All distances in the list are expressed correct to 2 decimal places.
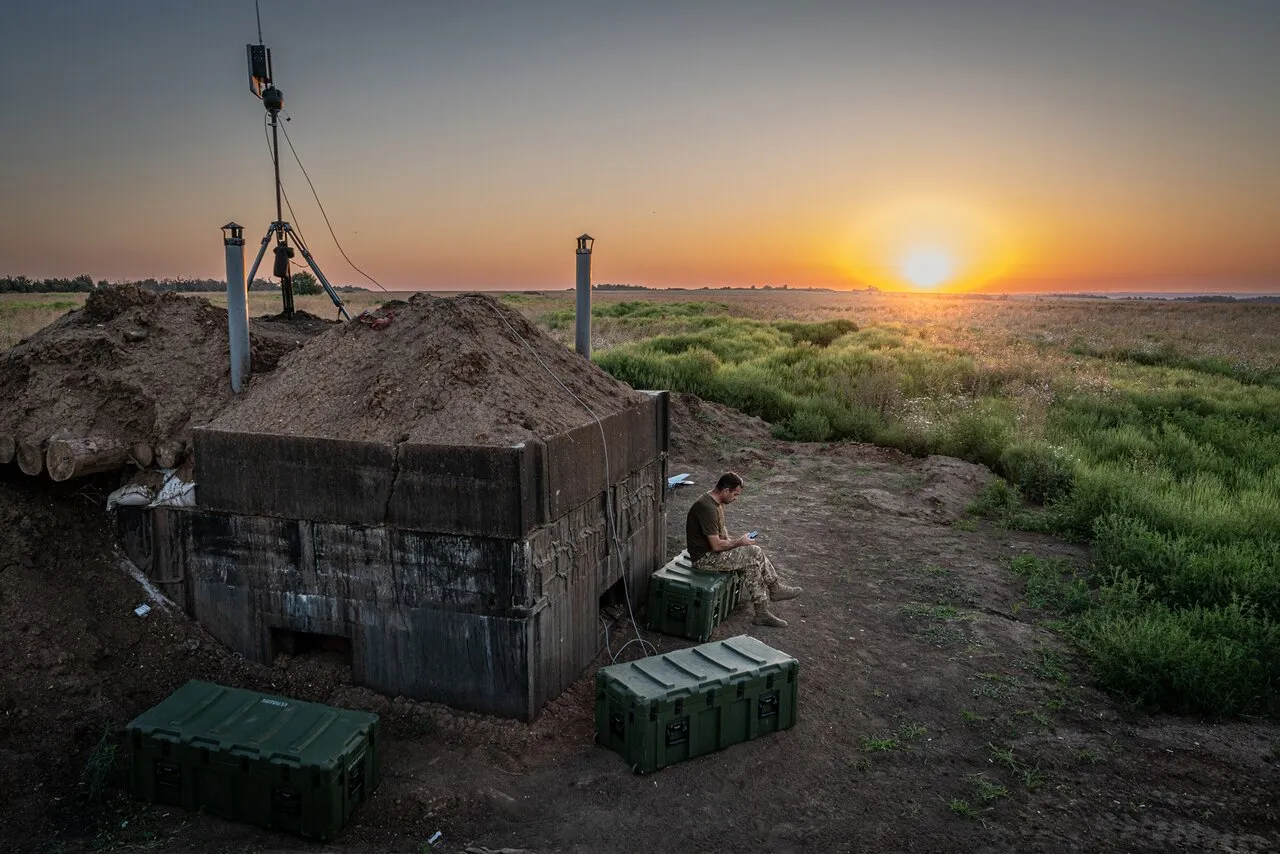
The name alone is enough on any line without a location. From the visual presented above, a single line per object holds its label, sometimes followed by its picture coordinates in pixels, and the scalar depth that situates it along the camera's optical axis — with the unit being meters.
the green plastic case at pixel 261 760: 4.46
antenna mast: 8.35
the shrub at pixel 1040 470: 12.30
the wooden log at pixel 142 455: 6.62
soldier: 7.38
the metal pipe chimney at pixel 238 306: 6.54
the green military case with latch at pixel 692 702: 5.20
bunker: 5.57
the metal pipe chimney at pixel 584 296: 8.41
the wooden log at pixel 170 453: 6.56
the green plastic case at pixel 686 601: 7.16
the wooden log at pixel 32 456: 6.50
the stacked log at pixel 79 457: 6.38
